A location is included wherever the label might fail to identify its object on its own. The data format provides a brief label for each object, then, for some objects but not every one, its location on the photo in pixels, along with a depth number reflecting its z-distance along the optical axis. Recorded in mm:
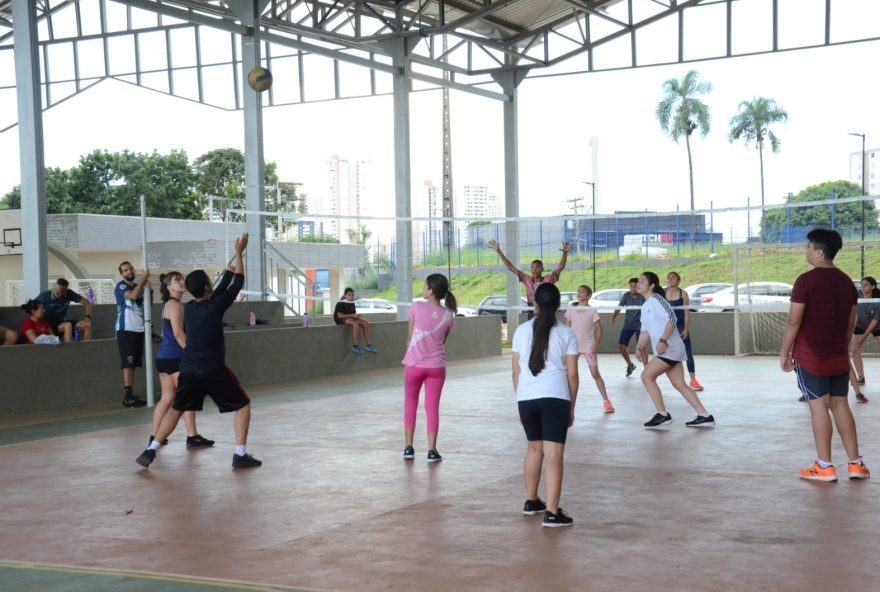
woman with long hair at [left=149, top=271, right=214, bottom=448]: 8875
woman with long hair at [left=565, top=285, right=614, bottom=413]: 12438
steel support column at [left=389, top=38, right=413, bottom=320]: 22891
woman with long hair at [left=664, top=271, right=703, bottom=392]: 15000
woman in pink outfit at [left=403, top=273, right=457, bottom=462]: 8805
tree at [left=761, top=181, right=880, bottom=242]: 28688
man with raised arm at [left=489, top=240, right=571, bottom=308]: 12938
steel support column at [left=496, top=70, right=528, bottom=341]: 26328
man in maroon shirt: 7629
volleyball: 17062
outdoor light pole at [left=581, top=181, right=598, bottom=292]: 25375
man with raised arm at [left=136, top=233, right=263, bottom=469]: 8430
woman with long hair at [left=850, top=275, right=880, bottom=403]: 13242
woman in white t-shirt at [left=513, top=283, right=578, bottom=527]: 6359
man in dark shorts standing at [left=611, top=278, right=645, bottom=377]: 17000
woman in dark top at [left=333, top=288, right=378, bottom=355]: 18797
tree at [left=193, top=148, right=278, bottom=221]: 63250
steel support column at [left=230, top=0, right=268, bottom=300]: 19172
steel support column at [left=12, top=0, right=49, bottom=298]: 15125
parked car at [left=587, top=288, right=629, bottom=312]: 33034
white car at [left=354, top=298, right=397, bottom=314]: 38719
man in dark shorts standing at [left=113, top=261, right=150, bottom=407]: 13148
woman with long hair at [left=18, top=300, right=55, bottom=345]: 13312
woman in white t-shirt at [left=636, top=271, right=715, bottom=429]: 10617
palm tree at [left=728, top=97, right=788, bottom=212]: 58000
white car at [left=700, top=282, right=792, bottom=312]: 25827
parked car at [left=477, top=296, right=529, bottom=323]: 34781
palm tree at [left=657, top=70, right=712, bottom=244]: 58719
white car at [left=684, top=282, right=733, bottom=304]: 32656
